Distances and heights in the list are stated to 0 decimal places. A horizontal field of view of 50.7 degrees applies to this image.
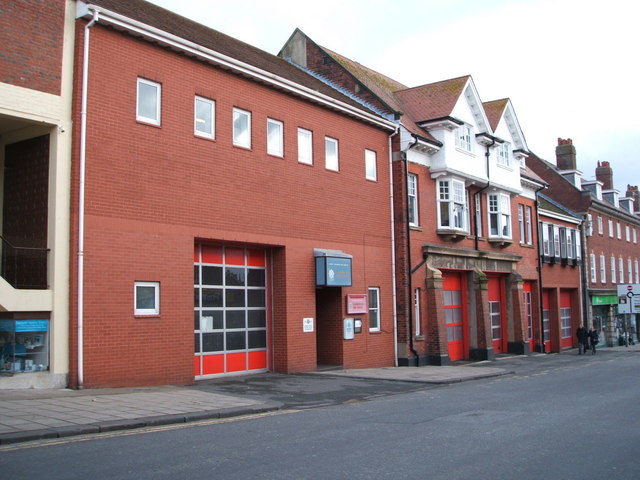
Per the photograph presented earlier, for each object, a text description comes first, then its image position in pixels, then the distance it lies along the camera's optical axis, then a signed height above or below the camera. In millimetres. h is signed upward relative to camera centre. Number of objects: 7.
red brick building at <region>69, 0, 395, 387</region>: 14000 +2492
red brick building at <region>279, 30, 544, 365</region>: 23656 +3751
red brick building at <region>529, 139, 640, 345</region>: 43156 +4730
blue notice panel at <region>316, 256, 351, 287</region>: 19391 +1097
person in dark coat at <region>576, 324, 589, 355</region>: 35000 -1808
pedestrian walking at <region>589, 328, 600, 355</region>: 35941 -1887
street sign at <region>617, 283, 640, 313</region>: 41719 +325
